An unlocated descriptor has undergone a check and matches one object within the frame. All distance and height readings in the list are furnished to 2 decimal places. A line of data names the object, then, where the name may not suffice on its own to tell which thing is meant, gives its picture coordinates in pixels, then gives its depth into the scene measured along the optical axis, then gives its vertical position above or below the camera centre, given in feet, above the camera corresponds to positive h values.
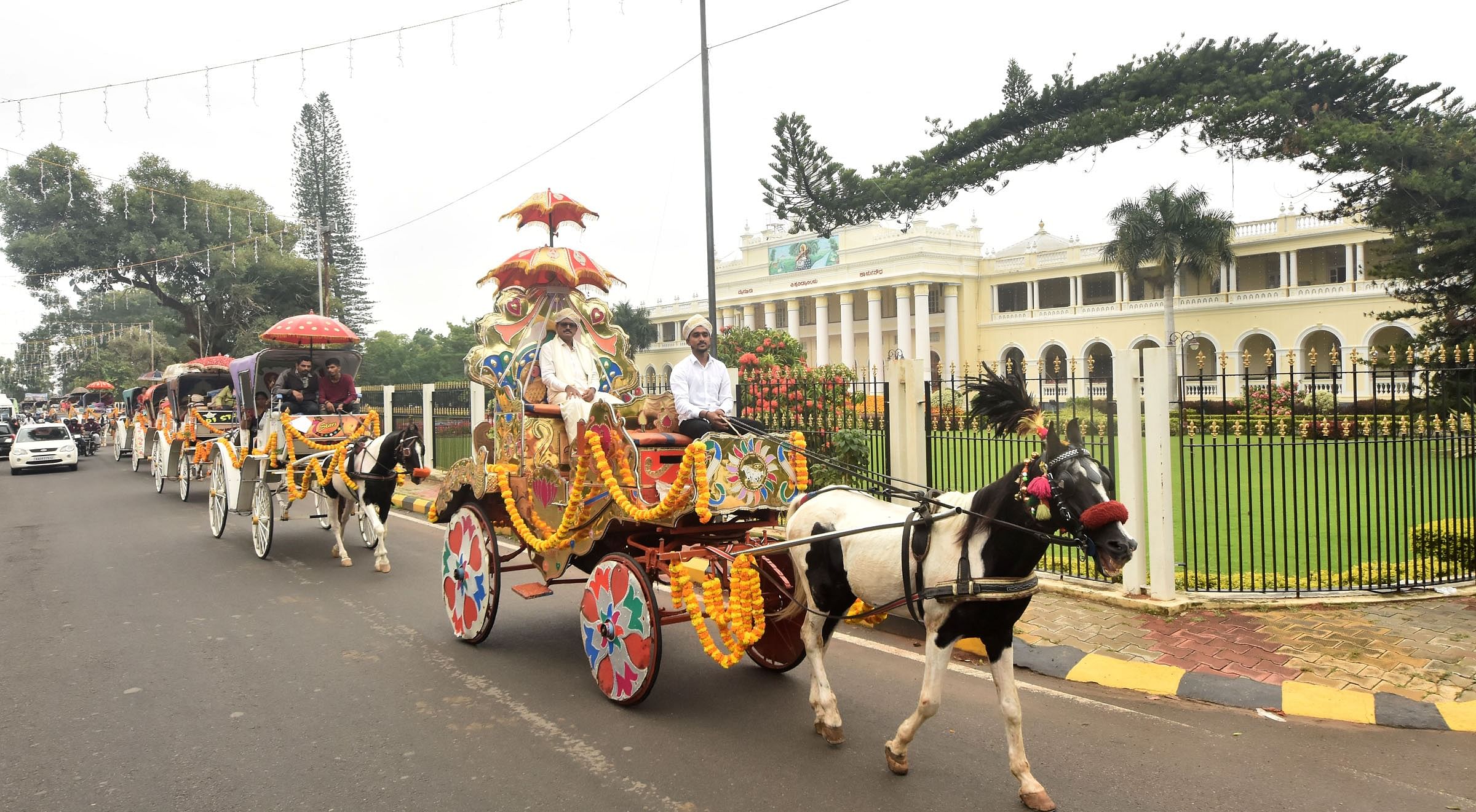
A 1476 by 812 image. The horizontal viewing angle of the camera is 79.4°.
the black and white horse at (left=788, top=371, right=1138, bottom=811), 11.37 -2.15
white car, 71.97 -1.97
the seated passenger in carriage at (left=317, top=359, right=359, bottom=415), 34.63 +1.02
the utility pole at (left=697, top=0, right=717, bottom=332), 36.04 +9.98
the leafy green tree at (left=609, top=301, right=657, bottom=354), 186.80 +17.98
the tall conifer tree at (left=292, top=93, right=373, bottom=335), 134.72 +36.72
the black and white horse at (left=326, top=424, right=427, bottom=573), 28.32 -1.86
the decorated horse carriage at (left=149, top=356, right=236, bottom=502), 43.68 -0.11
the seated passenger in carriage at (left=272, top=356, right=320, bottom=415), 33.24 +1.11
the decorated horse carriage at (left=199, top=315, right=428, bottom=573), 28.89 -1.49
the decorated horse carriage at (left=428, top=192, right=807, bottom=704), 14.90 -1.79
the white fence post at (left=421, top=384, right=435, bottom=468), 55.21 -0.48
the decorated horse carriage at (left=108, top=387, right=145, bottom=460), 82.23 -0.25
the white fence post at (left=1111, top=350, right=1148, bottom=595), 21.52 -1.65
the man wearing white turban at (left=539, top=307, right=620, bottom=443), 17.57 +0.81
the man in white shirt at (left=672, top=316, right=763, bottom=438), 16.37 +0.32
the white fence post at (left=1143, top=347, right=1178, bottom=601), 21.16 -2.00
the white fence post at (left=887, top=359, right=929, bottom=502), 26.78 -0.70
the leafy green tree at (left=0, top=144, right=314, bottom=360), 110.42 +22.06
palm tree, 108.27 +19.39
